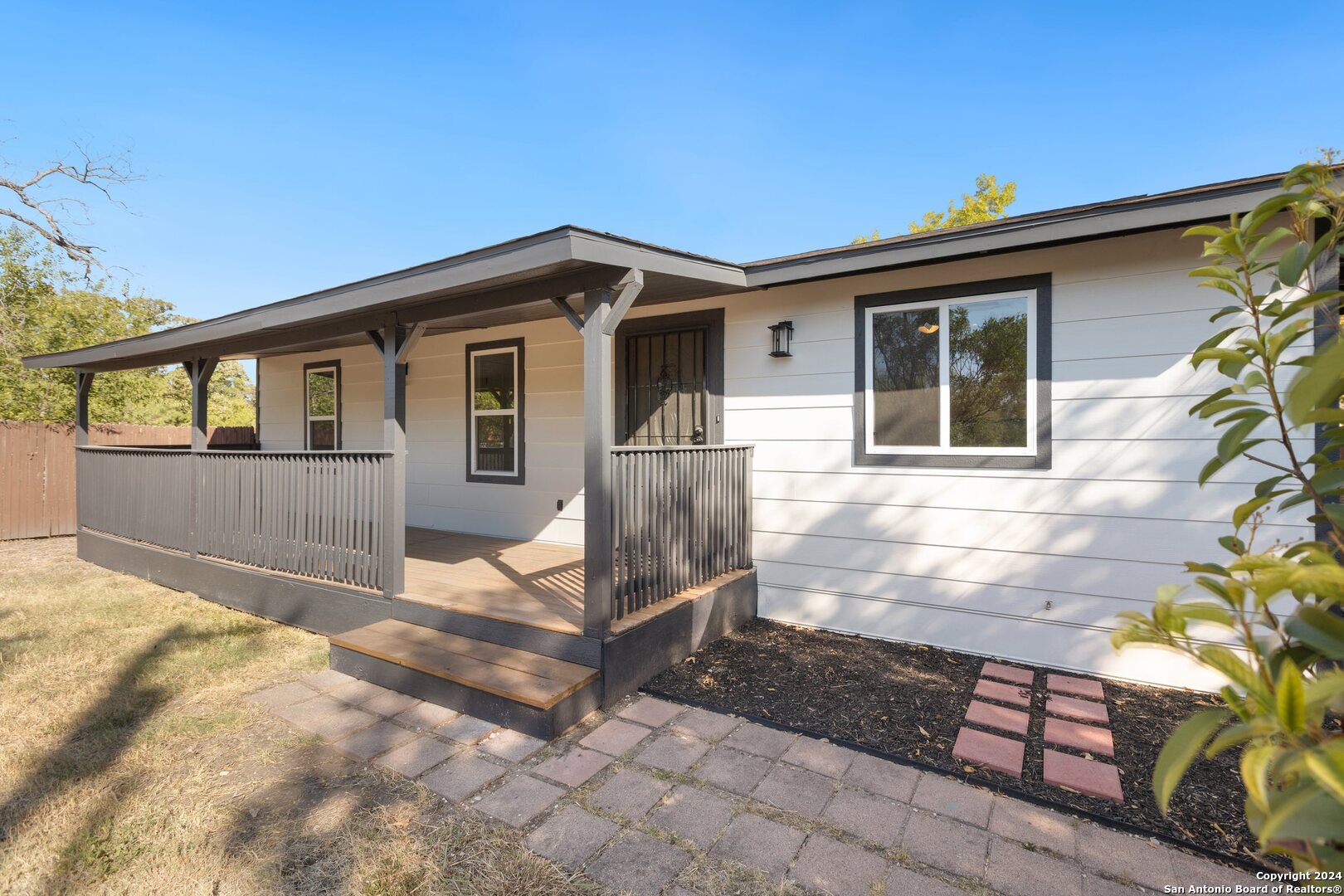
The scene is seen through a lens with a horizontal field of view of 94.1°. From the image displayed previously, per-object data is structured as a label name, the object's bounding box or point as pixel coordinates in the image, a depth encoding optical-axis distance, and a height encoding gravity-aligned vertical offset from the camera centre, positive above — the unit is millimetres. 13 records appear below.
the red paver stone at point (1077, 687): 3405 -1383
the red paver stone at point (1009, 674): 3602 -1378
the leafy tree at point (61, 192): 10109 +4094
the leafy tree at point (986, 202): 14672 +5667
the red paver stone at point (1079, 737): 2825 -1384
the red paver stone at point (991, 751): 2674 -1384
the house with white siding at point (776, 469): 3369 -185
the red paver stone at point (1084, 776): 2471 -1384
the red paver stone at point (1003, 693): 3314 -1375
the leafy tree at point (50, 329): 10047 +2006
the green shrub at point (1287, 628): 497 -186
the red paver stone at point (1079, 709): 3119 -1382
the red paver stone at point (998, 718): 3021 -1376
